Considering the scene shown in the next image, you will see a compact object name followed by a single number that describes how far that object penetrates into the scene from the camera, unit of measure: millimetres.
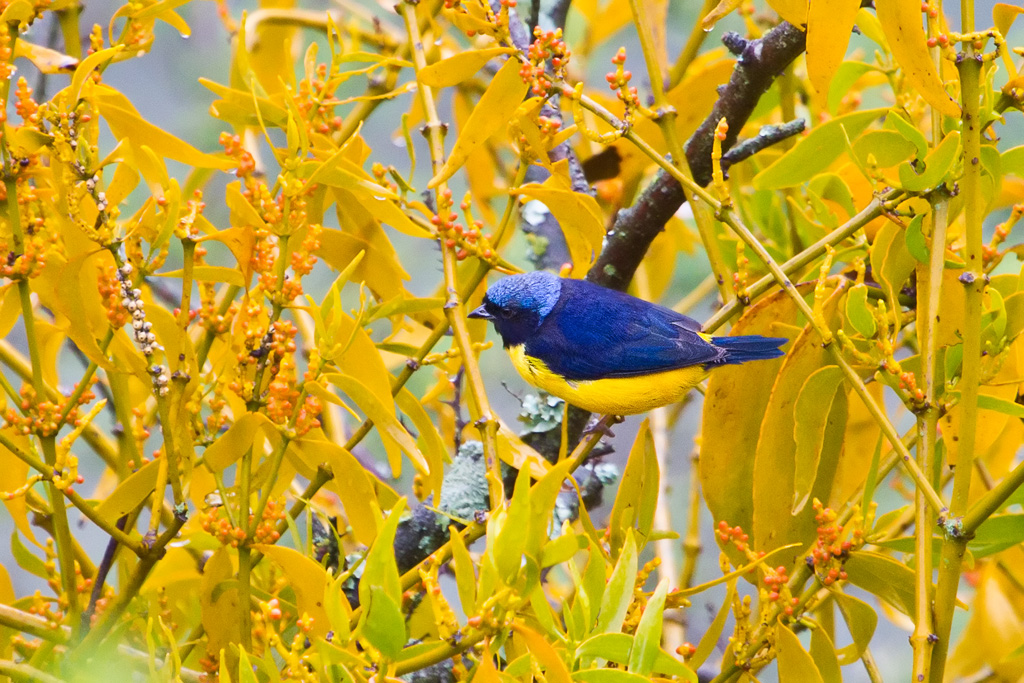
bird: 4650
